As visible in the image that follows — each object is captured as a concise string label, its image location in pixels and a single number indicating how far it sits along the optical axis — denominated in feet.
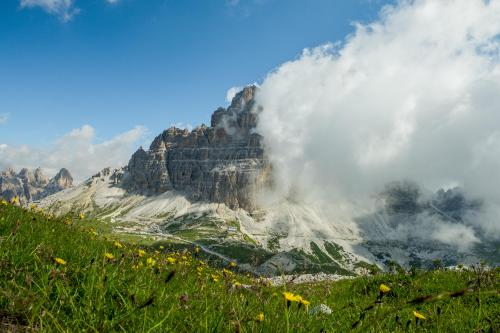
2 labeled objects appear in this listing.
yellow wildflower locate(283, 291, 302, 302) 12.28
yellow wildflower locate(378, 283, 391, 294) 13.57
